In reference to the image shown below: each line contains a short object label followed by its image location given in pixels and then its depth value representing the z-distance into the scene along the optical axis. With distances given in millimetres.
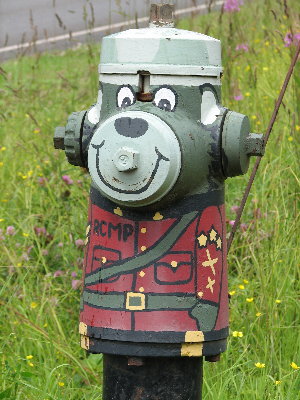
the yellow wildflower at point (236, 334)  2916
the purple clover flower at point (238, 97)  4253
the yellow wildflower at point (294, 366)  2748
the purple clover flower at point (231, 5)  4762
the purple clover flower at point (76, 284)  3295
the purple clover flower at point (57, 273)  3459
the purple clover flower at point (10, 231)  3599
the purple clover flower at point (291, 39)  3969
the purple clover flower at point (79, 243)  3547
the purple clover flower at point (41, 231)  3713
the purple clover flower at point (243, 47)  4621
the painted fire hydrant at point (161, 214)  2170
